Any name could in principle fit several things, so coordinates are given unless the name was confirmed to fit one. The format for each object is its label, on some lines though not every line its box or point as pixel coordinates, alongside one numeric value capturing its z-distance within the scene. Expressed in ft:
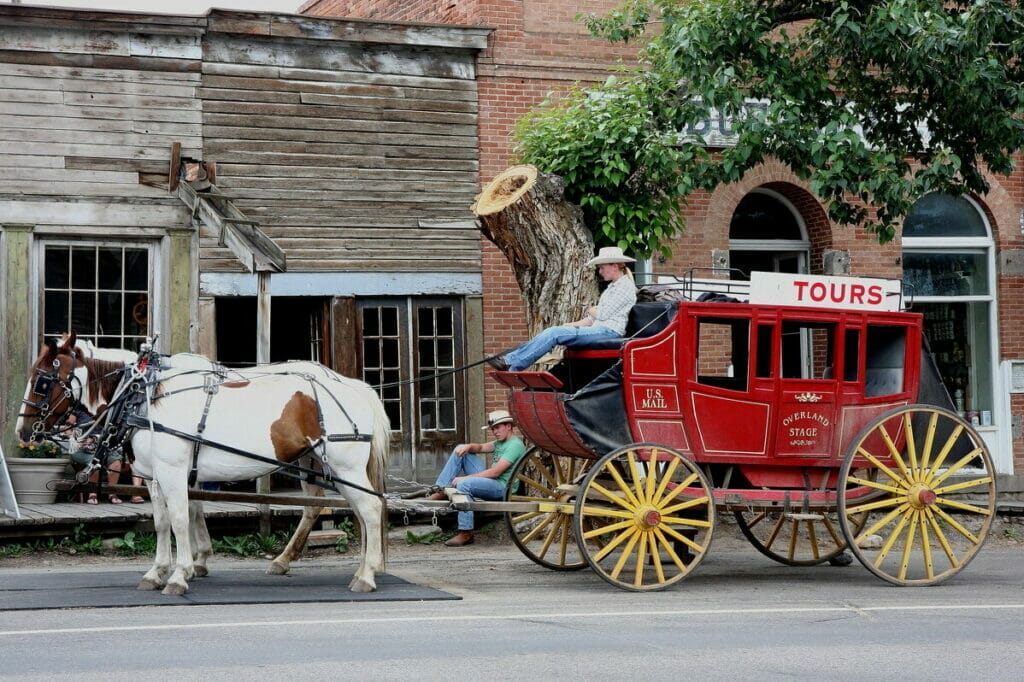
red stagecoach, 32.99
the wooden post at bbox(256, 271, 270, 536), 40.01
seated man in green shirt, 38.65
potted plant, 43.70
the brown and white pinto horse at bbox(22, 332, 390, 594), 32.30
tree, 41.14
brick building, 51.93
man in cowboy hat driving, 33.19
